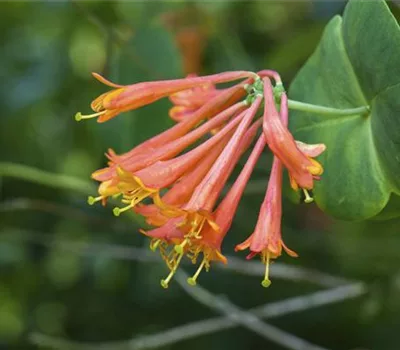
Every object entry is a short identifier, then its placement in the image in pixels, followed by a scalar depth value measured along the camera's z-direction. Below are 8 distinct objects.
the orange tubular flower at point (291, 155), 0.42
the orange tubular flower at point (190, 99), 0.46
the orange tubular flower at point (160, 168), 0.43
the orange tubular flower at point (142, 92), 0.44
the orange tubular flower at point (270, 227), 0.42
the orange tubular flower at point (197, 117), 0.44
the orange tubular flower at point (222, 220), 0.43
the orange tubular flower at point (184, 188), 0.43
